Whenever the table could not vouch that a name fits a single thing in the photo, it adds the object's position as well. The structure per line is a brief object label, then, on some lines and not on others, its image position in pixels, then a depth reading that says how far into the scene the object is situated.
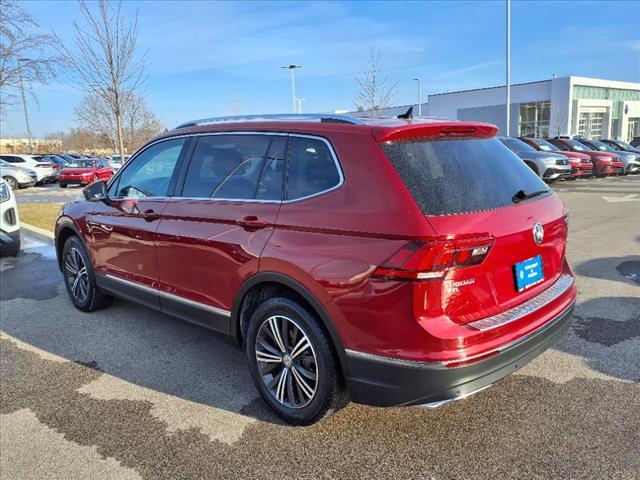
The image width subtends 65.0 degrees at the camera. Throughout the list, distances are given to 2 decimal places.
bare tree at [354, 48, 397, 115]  24.50
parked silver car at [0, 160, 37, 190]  24.25
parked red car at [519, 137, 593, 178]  18.33
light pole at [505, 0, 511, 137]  26.94
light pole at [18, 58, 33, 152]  14.31
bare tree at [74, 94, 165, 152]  13.57
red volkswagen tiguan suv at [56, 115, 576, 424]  2.40
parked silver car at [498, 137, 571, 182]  16.80
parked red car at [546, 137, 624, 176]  20.34
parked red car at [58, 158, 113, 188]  23.53
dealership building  53.94
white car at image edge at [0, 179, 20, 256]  7.15
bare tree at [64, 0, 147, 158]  10.71
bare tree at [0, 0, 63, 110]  13.65
